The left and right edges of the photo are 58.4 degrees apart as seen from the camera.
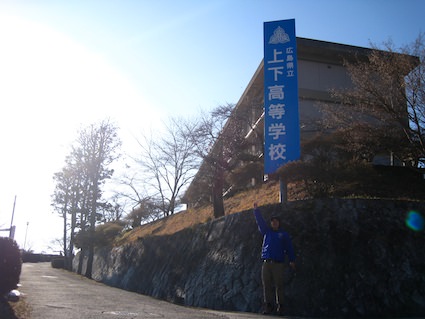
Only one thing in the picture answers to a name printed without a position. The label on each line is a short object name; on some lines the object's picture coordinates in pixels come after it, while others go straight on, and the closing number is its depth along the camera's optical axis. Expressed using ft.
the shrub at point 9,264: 25.67
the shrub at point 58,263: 137.90
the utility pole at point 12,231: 84.79
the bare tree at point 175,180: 92.73
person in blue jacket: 22.75
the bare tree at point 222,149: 51.52
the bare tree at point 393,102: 38.01
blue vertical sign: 34.83
